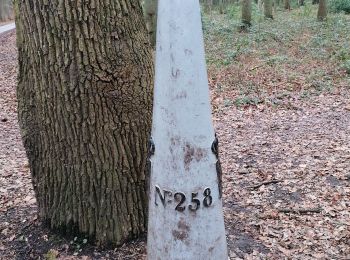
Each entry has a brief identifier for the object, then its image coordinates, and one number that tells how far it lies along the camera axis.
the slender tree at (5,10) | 35.98
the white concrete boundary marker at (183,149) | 2.35
